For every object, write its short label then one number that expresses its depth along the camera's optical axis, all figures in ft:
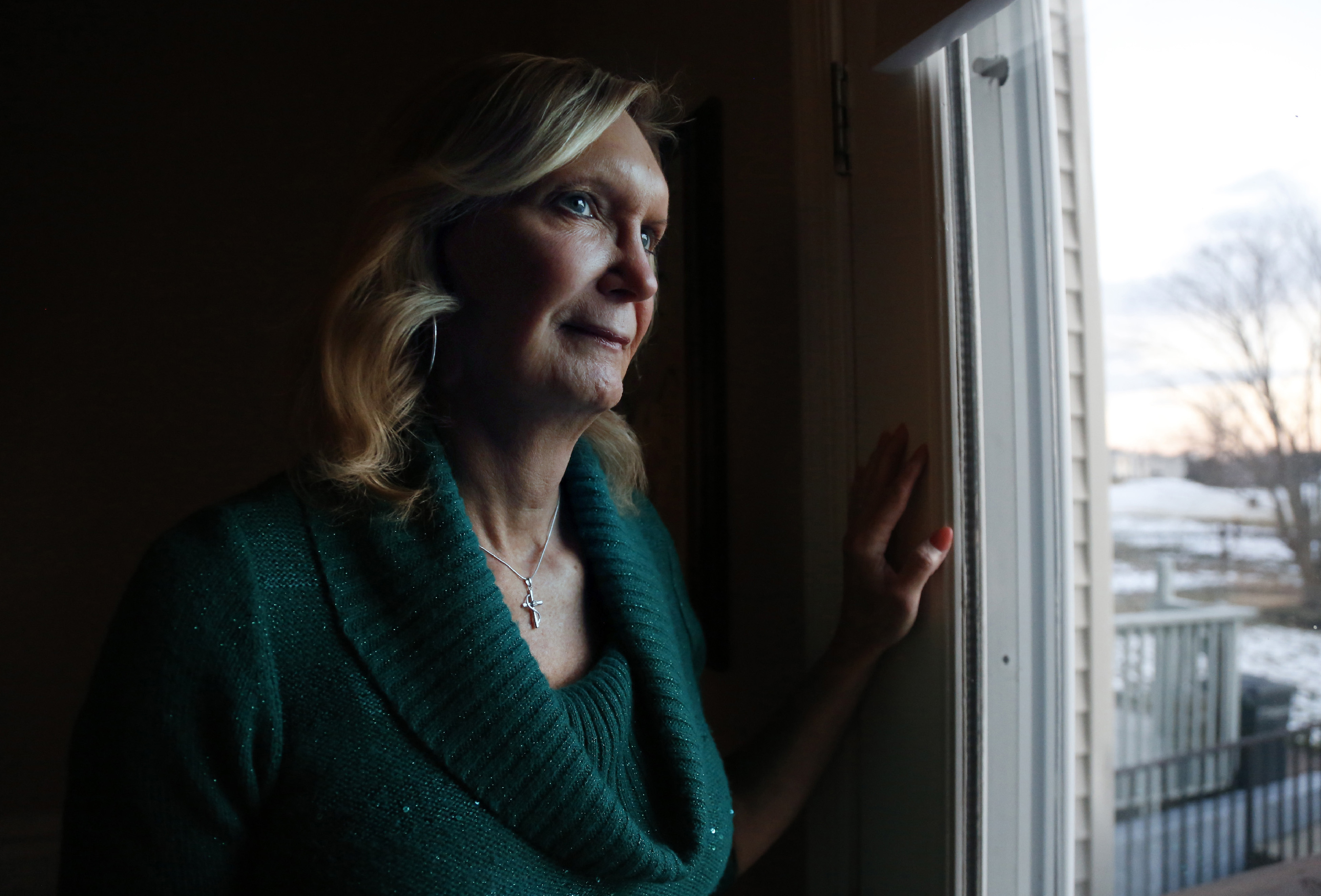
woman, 2.27
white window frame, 2.72
